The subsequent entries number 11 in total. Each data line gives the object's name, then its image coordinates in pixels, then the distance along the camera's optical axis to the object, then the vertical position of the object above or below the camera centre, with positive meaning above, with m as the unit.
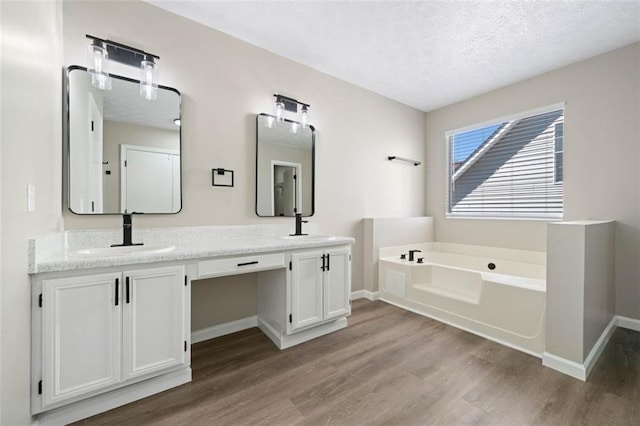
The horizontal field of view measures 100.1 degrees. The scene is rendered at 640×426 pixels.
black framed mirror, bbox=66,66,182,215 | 1.83 +0.45
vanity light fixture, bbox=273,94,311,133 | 2.66 +1.06
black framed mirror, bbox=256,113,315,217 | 2.60 +0.45
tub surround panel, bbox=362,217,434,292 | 3.35 -0.34
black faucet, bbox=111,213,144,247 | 1.84 -0.14
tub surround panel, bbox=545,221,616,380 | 1.79 -0.57
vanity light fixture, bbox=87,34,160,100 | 1.85 +1.07
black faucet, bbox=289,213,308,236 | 2.67 -0.13
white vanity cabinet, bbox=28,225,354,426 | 1.30 -0.57
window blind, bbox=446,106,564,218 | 3.06 +0.57
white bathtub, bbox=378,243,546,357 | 2.14 -0.76
